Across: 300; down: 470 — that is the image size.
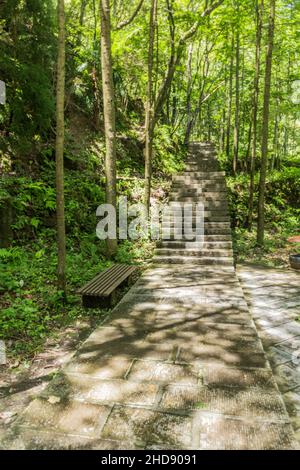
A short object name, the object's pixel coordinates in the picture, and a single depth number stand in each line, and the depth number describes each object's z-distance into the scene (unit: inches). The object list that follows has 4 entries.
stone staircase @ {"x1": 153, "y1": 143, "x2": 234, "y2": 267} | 340.8
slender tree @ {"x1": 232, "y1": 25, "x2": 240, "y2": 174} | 585.0
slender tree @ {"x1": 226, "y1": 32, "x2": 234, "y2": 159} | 603.5
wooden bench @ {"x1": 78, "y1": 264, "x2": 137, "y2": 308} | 224.8
